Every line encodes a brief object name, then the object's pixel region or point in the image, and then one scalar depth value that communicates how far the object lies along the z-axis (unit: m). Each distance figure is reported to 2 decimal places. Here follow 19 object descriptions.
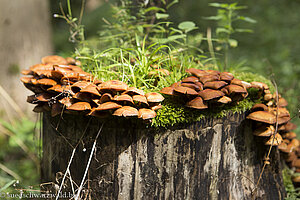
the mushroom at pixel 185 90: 1.92
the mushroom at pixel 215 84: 2.02
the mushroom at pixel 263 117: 2.09
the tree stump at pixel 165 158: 2.06
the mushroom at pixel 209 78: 2.10
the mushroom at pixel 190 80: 2.09
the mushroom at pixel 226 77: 2.11
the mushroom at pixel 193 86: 2.02
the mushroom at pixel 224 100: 1.99
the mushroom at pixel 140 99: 1.83
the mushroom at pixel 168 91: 2.00
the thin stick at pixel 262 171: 2.17
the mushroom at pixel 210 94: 1.93
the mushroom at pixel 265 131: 2.17
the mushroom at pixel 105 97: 1.89
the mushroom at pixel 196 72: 2.20
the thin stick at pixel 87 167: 2.08
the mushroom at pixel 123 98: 1.81
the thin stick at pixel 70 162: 2.14
